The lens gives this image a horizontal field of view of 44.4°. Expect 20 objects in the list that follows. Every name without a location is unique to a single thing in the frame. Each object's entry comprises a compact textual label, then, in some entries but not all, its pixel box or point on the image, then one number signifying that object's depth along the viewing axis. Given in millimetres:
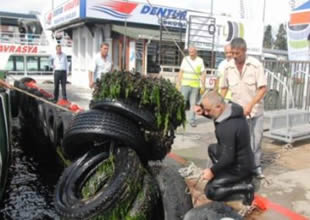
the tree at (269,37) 87338
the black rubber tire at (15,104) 11297
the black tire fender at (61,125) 6338
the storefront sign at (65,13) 18500
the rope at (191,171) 5106
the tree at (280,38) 83019
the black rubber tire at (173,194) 3758
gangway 6898
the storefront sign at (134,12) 17922
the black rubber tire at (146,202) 3846
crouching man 3193
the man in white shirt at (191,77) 8172
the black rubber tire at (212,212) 3016
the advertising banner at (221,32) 14408
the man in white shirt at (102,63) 7551
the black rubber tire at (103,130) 4094
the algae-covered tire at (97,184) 3742
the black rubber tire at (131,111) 4168
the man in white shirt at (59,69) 11323
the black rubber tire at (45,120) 7865
